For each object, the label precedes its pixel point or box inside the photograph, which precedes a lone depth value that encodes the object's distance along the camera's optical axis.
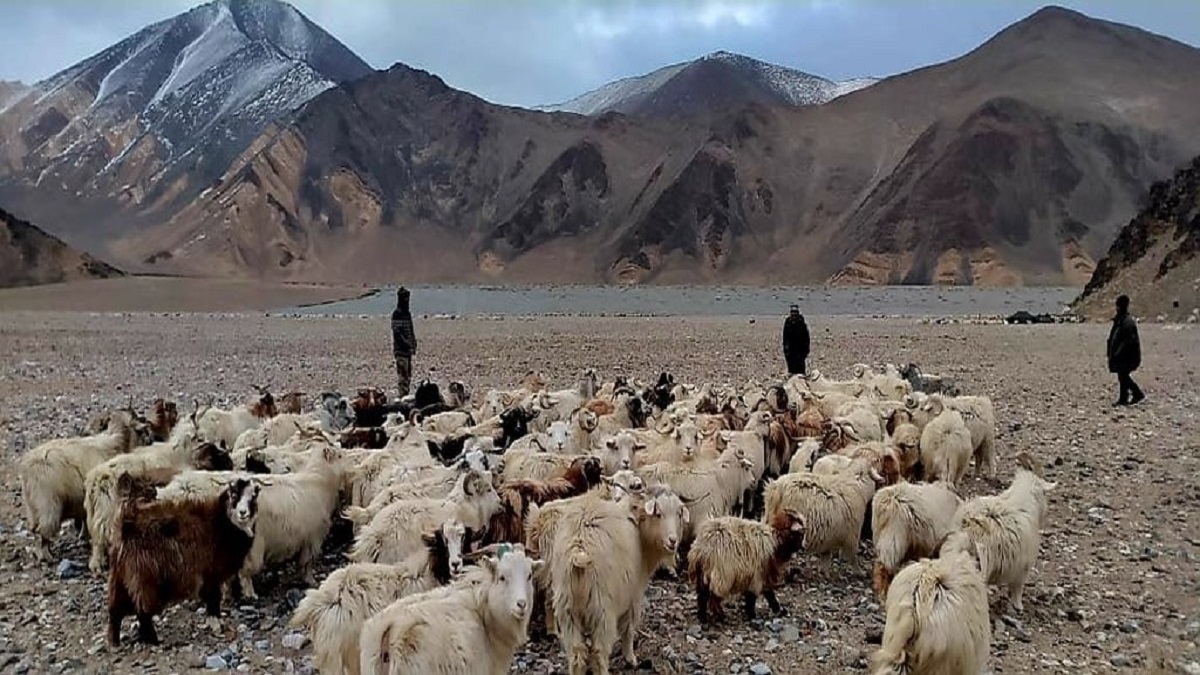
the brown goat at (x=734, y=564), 8.33
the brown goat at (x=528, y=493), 8.61
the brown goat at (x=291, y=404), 15.33
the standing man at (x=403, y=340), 18.94
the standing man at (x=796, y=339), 19.70
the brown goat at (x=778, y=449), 12.19
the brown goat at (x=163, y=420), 12.98
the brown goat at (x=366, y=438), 12.14
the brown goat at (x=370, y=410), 14.64
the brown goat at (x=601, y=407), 13.91
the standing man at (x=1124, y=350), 18.17
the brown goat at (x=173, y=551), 7.91
